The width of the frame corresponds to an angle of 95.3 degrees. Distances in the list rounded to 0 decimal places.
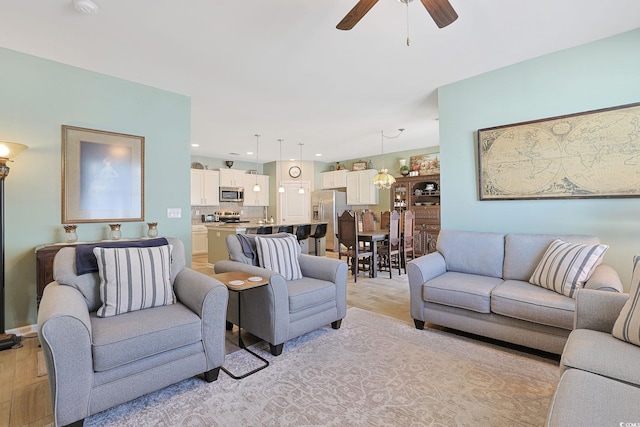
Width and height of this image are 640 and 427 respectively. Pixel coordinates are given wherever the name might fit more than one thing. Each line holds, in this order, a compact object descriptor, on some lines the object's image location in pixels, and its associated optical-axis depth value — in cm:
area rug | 165
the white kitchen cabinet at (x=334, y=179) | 846
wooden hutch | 664
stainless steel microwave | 792
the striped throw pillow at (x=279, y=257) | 283
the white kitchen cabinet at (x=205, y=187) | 729
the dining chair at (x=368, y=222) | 613
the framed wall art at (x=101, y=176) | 304
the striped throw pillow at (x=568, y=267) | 223
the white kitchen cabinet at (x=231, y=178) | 786
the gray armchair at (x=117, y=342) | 147
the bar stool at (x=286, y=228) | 581
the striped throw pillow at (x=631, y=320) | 142
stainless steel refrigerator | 812
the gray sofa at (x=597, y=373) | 99
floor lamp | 250
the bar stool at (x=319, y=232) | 635
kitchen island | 550
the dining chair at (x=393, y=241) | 501
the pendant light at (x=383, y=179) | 584
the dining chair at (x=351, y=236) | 482
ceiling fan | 176
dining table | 496
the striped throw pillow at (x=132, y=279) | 199
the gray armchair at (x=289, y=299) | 233
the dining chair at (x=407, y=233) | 540
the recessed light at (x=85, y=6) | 210
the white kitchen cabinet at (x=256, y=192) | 836
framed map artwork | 258
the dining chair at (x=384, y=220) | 641
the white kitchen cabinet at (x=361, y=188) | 793
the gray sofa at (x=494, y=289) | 218
